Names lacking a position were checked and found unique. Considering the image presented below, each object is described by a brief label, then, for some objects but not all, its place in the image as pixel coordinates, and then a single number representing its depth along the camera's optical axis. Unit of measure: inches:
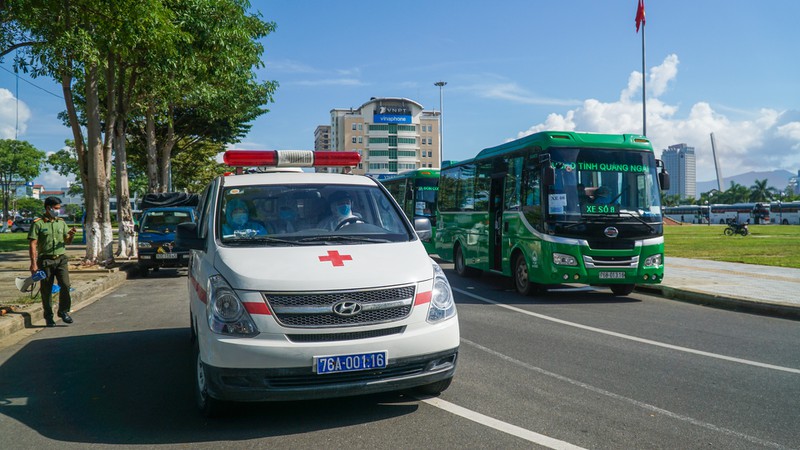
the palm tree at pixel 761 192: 5418.3
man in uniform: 365.7
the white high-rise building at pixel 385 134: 5002.5
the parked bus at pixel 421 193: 877.8
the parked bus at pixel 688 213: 3887.8
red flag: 1015.1
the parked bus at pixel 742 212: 3236.0
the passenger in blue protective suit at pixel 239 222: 219.1
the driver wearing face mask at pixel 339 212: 227.9
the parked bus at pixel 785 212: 3134.8
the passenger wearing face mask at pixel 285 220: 221.9
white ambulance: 174.6
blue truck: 710.5
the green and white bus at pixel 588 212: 459.2
